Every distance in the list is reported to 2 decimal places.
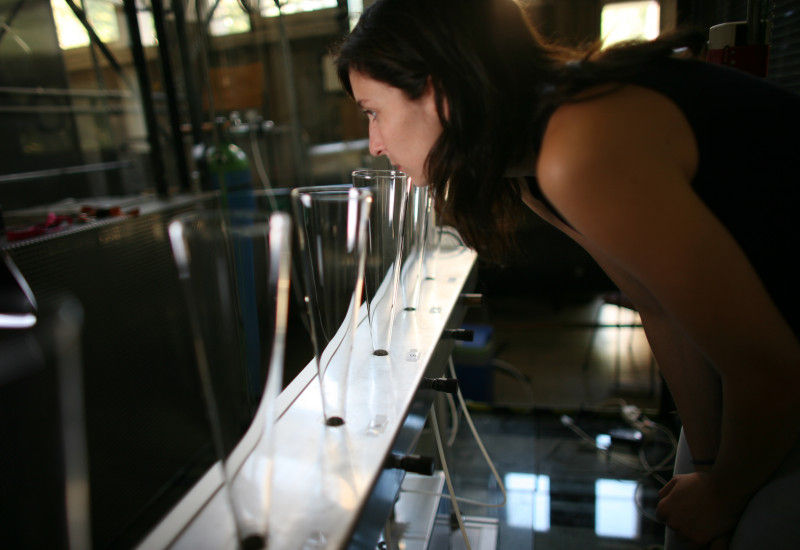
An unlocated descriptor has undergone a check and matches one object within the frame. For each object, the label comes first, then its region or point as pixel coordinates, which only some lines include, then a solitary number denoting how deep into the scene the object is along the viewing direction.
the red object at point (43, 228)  1.65
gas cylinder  2.87
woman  0.53
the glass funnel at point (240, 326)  0.43
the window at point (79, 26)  4.23
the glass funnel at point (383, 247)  0.75
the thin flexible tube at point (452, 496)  0.95
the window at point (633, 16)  2.40
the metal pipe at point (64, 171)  3.76
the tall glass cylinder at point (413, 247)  0.96
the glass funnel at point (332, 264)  0.58
